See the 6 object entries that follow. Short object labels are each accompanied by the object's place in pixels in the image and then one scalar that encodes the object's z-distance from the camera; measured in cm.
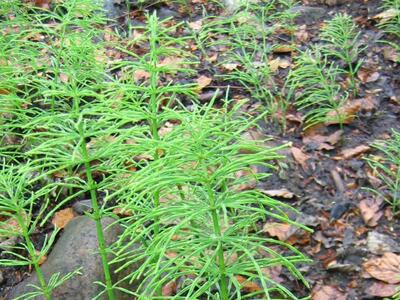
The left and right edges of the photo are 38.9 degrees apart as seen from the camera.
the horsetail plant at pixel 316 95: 325
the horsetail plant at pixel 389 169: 276
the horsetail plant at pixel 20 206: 201
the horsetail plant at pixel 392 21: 381
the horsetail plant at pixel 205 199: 155
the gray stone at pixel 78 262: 243
